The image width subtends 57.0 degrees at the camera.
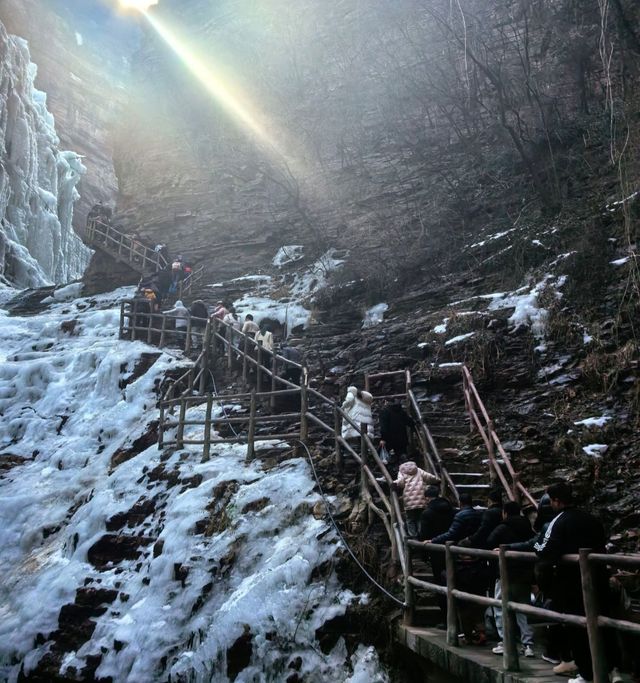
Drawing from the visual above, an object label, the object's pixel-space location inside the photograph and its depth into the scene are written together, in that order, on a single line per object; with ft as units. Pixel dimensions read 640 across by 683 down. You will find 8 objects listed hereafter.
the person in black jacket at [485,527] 16.75
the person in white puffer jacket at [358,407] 29.25
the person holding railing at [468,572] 16.64
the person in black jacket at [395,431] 27.91
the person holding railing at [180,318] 54.39
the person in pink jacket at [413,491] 21.40
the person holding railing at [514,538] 15.15
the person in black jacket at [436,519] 18.92
